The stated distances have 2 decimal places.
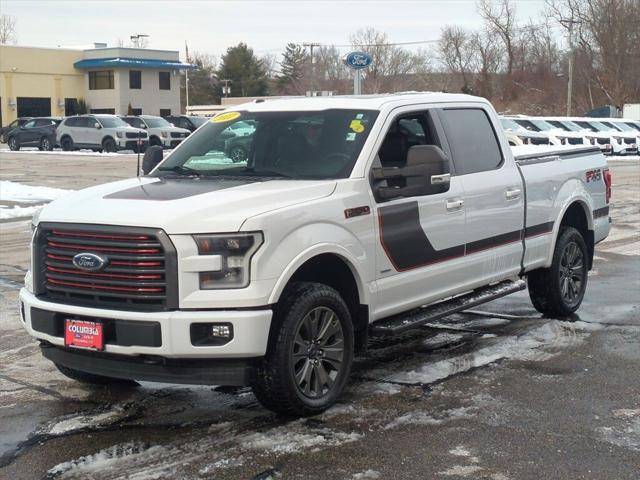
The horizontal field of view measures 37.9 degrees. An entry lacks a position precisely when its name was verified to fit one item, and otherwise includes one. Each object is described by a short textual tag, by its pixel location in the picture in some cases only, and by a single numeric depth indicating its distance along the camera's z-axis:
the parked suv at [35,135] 42.75
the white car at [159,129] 41.88
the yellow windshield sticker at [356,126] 6.41
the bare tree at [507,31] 80.94
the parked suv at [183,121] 47.41
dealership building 65.00
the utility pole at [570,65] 58.31
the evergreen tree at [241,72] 103.88
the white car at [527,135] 34.69
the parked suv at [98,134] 39.69
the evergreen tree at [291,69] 114.94
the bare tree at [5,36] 107.50
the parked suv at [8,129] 46.69
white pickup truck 5.14
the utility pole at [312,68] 78.44
